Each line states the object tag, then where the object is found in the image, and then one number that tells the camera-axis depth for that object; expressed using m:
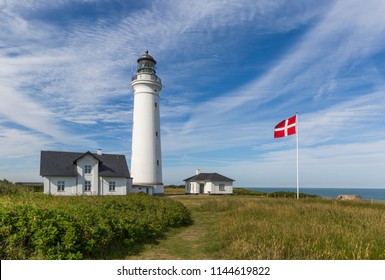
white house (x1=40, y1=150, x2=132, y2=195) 27.86
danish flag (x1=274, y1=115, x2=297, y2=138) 21.69
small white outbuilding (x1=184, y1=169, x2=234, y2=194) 39.38
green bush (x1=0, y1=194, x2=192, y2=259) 5.53
